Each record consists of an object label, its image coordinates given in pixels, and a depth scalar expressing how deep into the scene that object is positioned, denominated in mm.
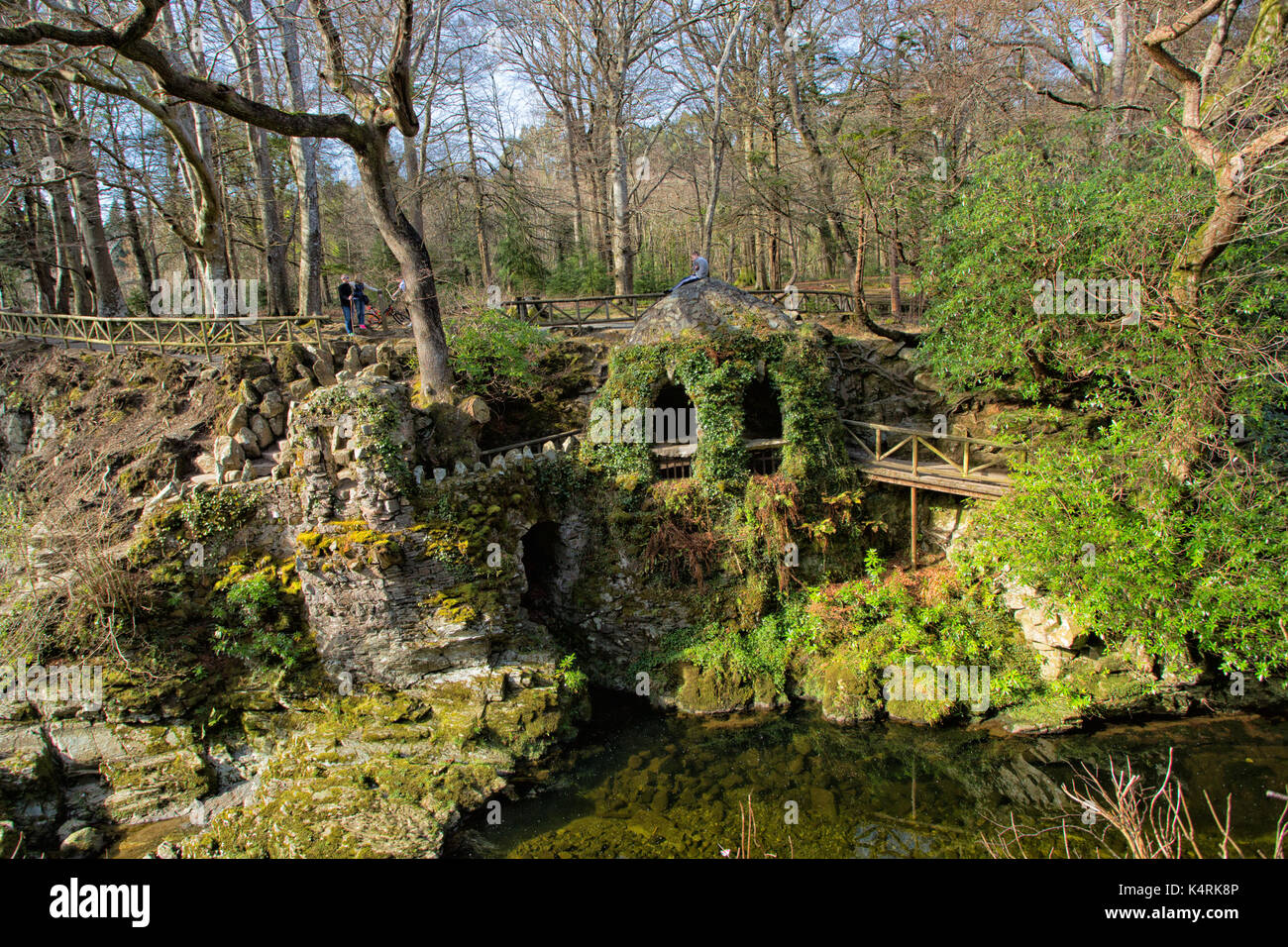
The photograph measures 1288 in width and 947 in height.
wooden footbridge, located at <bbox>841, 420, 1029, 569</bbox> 11727
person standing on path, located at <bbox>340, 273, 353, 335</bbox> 15391
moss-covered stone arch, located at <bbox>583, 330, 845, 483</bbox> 12328
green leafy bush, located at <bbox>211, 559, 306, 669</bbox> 10844
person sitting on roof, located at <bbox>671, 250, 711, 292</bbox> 14085
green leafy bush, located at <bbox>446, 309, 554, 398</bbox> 13492
